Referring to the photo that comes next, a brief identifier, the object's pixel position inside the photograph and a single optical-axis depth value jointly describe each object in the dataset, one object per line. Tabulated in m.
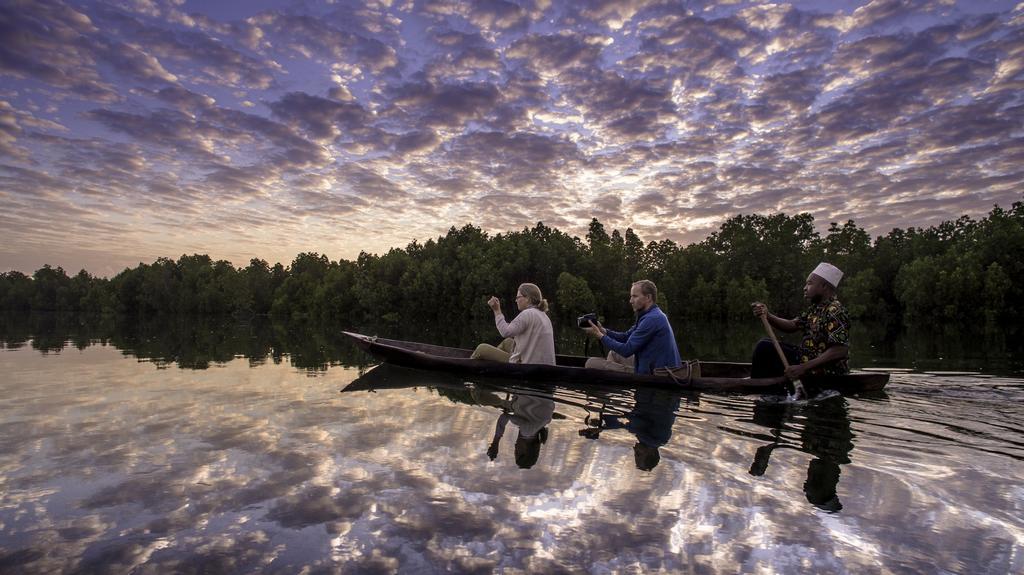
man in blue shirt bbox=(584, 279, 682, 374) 9.23
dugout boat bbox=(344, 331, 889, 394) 9.02
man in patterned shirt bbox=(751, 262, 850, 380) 8.39
